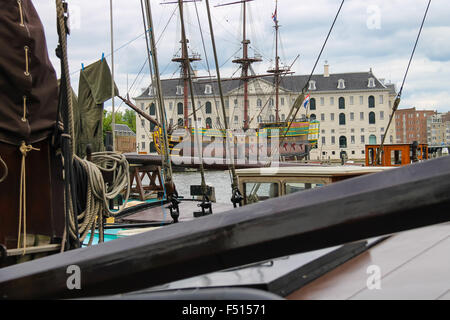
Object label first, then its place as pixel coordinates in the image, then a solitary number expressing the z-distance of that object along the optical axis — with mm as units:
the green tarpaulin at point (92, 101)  9680
